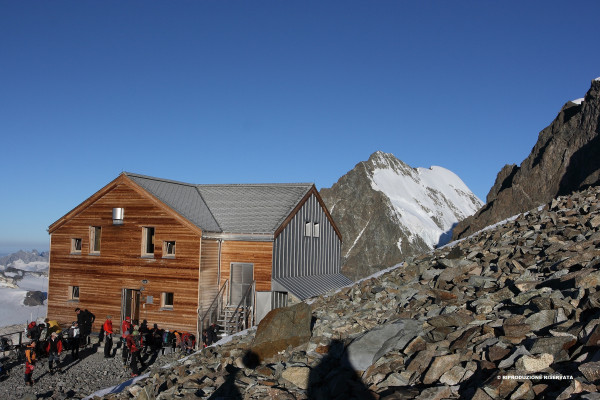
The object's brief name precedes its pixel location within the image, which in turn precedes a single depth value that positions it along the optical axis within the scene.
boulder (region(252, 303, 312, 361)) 12.88
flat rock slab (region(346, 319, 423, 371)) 10.38
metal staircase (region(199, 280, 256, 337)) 24.42
